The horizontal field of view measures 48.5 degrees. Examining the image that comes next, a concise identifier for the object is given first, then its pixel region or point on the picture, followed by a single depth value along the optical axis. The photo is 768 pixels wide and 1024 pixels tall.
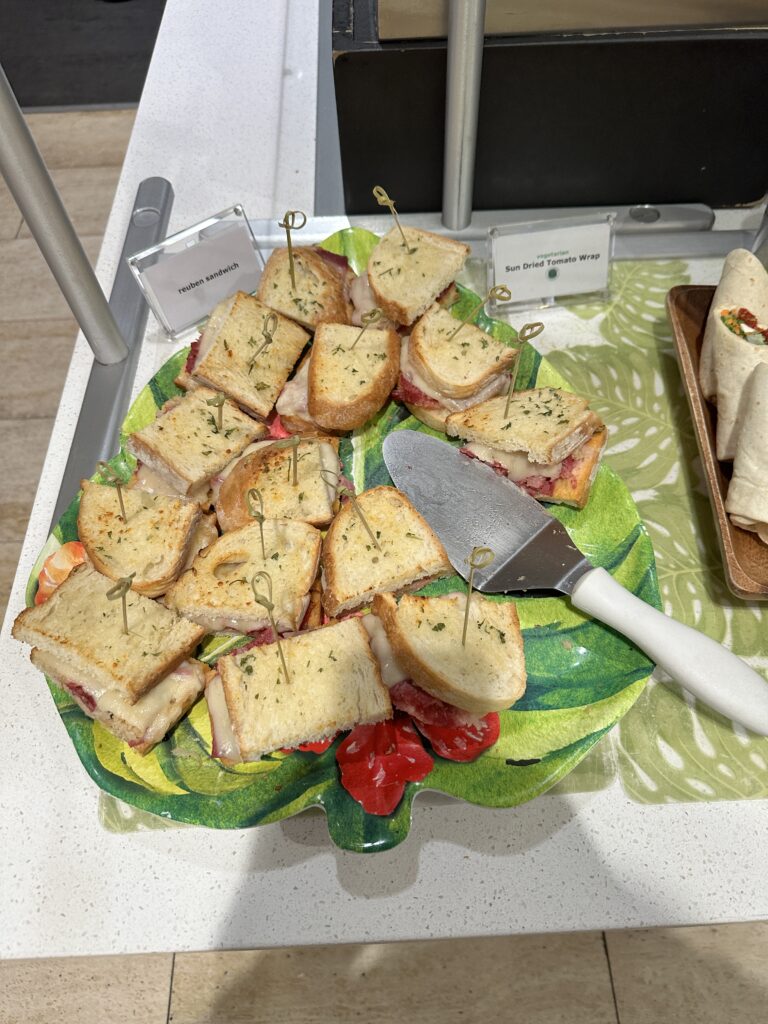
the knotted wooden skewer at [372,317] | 0.55
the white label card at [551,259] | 0.62
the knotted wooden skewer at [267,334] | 0.58
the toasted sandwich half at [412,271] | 0.59
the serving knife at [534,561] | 0.43
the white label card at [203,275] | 0.61
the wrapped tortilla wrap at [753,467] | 0.48
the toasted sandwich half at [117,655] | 0.45
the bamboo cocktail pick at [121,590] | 0.43
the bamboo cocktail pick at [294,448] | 0.50
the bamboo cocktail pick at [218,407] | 0.53
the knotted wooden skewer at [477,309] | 0.56
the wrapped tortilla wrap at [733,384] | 0.52
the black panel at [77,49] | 1.27
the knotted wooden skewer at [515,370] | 0.52
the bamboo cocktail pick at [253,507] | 0.46
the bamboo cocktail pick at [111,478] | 0.50
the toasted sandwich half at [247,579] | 0.48
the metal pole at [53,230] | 0.52
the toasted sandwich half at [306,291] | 0.60
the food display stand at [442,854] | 0.46
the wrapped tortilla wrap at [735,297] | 0.55
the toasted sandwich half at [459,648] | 0.44
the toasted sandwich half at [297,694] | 0.44
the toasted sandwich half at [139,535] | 0.50
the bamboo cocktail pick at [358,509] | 0.49
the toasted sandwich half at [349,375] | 0.55
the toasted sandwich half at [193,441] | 0.53
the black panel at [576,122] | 0.63
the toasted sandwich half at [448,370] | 0.55
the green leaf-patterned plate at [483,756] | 0.42
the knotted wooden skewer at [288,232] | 0.57
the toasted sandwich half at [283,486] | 0.52
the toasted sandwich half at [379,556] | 0.49
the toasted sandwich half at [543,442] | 0.51
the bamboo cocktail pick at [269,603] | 0.42
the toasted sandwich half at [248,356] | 0.56
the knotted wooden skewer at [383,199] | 0.57
